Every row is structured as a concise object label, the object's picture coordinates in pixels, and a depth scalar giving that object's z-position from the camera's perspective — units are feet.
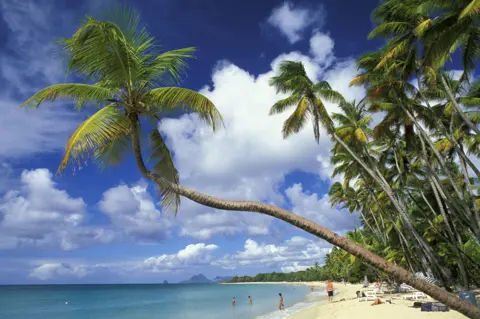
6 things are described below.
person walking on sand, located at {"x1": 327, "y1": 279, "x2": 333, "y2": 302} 85.04
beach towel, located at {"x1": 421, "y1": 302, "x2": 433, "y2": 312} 45.19
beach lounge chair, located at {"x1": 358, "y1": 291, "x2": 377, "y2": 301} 72.79
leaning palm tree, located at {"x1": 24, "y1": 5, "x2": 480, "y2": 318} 16.63
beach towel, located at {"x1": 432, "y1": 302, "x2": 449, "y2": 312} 43.90
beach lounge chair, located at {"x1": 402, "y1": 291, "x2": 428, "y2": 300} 64.18
